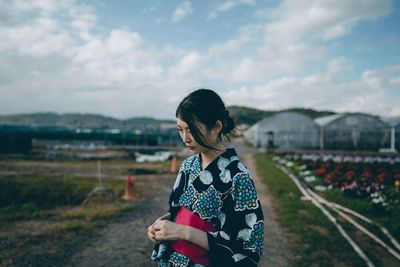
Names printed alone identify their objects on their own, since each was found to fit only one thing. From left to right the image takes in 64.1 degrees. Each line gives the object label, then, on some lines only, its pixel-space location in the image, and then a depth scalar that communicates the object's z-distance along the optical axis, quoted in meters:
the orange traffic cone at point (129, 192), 8.66
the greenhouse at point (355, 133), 29.30
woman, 1.47
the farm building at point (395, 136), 28.20
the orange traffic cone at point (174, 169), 14.77
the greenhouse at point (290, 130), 30.89
